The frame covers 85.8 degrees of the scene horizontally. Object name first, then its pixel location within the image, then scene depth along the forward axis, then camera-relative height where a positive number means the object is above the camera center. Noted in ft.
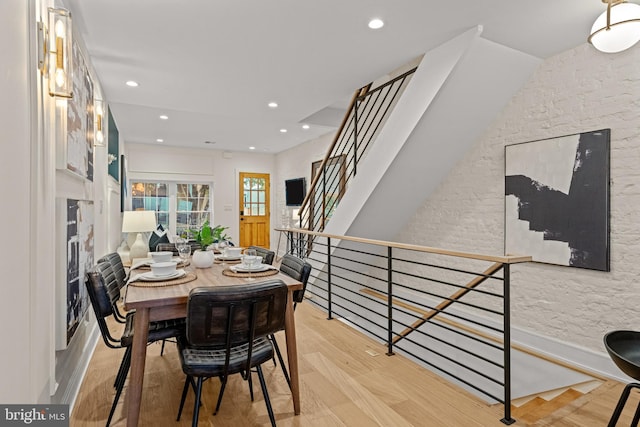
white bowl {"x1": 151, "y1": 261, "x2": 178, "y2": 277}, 6.59 -1.13
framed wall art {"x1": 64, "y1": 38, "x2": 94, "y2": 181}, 6.74 +1.92
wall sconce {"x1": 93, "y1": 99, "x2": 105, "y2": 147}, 10.25 +2.69
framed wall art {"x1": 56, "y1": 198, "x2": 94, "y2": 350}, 6.07 -1.09
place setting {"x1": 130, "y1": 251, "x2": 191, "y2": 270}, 7.66 -1.13
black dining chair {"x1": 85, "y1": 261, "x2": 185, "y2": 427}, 6.01 -2.27
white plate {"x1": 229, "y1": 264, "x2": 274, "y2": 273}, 7.26 -1.25
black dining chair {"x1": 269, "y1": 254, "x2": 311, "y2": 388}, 7.45 -1.42
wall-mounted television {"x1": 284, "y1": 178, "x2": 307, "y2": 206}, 24.49 +1.43
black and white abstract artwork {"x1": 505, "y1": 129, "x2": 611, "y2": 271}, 8.66 +0.30
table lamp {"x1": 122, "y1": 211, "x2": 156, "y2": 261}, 15.47 -0.77
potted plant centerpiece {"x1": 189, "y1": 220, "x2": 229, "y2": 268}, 7.90 -0.77
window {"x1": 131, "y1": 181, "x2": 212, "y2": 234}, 26.30 +0.64
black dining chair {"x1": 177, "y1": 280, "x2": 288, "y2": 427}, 4.92 -1.75
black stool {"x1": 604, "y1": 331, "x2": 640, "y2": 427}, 4.40 -1.98
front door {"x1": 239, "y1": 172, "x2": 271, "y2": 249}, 28.73 +0.01
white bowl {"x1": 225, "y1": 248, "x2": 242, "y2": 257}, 9.05 -1.11
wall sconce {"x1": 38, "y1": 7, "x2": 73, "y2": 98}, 5.12 +2.36
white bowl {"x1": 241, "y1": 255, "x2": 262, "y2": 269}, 7.34 -1.12
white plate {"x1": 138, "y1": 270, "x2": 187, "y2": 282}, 6.40 -1.27
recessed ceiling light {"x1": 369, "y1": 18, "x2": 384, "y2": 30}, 7.97 +4.40
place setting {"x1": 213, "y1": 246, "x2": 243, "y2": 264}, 8.90 -1.22
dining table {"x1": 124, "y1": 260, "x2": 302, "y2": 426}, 5.35 -1.61
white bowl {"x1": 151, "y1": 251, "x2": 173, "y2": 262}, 7.71 -1.04
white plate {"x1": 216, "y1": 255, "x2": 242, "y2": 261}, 8.97 -1.25
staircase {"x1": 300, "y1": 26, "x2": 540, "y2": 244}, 9.01 +2.57
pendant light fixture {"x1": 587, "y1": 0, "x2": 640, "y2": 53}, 6.11 +3.33
